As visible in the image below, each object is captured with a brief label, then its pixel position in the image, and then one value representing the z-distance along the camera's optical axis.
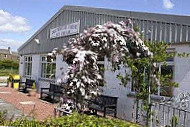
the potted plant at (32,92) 16.97
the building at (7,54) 82.19
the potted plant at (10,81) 22.36
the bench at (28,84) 18.83
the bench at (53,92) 14.42
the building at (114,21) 8.75
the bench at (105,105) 10.34
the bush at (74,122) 4.73
